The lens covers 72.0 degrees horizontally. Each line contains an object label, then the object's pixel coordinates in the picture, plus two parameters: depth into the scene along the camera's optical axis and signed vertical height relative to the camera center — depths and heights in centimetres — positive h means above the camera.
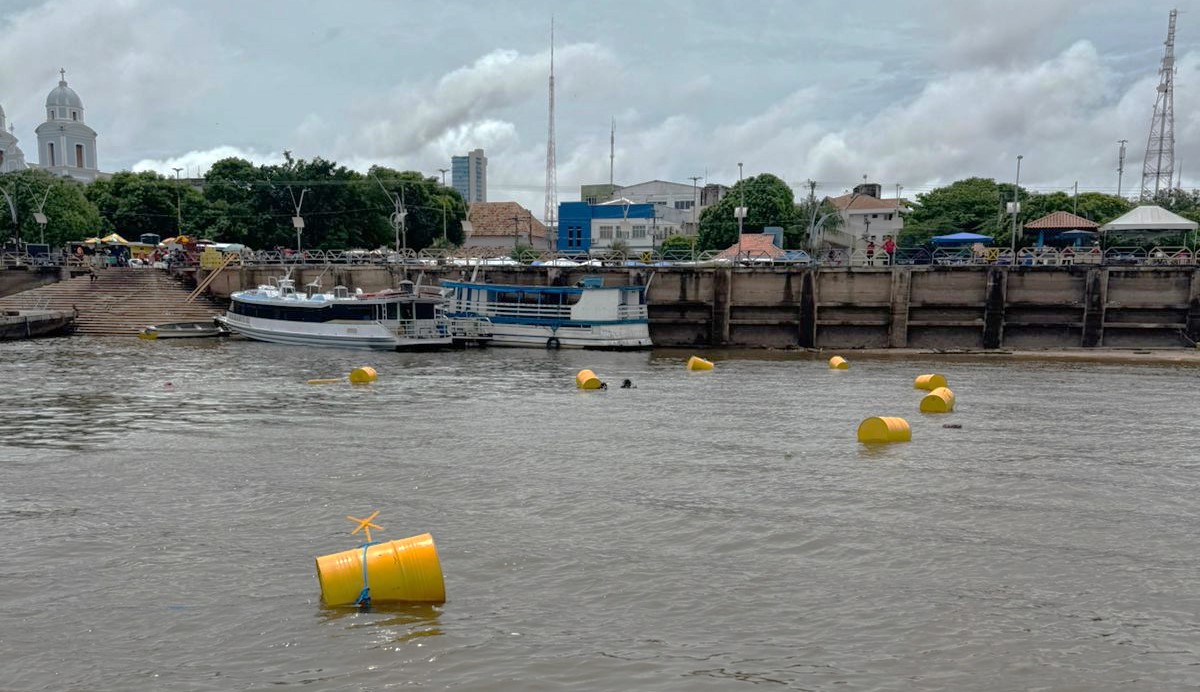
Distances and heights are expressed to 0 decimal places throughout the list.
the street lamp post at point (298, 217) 5534 +351
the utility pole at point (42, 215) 5425 +331
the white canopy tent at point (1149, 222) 4138 +309
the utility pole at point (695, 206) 10088 +857
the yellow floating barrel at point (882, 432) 1777 -328
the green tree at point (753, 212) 7838 +640
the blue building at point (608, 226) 8675 +514
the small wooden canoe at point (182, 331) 4134 -322
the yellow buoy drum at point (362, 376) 2766 -355
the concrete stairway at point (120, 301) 4384 -196
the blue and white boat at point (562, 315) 3947 -201
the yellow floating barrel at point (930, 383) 2592 -325
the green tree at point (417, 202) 7738 +668
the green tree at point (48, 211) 6450 +425
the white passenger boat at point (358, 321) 3806 -240
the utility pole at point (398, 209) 5653 +475
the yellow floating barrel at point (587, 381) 2620 -340
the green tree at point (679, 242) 7607 +325
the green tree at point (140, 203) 7662 +596
